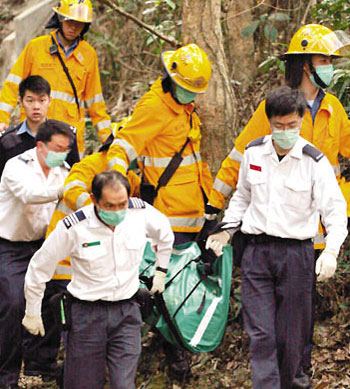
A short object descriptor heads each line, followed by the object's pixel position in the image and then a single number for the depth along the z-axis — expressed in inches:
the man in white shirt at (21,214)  385.3
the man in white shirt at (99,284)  329.1
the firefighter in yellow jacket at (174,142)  405.5
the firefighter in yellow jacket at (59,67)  498.4
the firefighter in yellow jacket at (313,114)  375.9
